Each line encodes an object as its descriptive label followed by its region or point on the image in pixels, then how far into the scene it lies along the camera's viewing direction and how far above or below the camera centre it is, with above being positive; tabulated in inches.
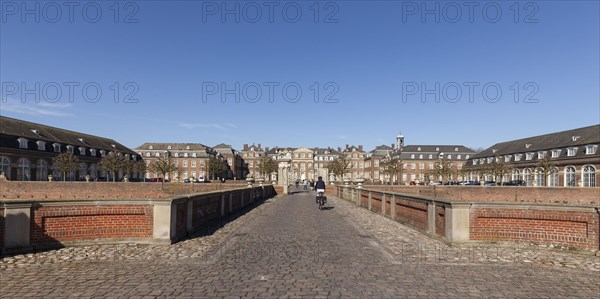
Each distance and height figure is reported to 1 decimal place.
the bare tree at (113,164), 2271.2 +4.8
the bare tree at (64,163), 1934.1 +8.8
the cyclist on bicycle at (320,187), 786.2 -48.9
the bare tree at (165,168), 2142.2 -19.4
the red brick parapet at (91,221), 303.6 -54.7
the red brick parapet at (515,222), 333.7 -57.6
